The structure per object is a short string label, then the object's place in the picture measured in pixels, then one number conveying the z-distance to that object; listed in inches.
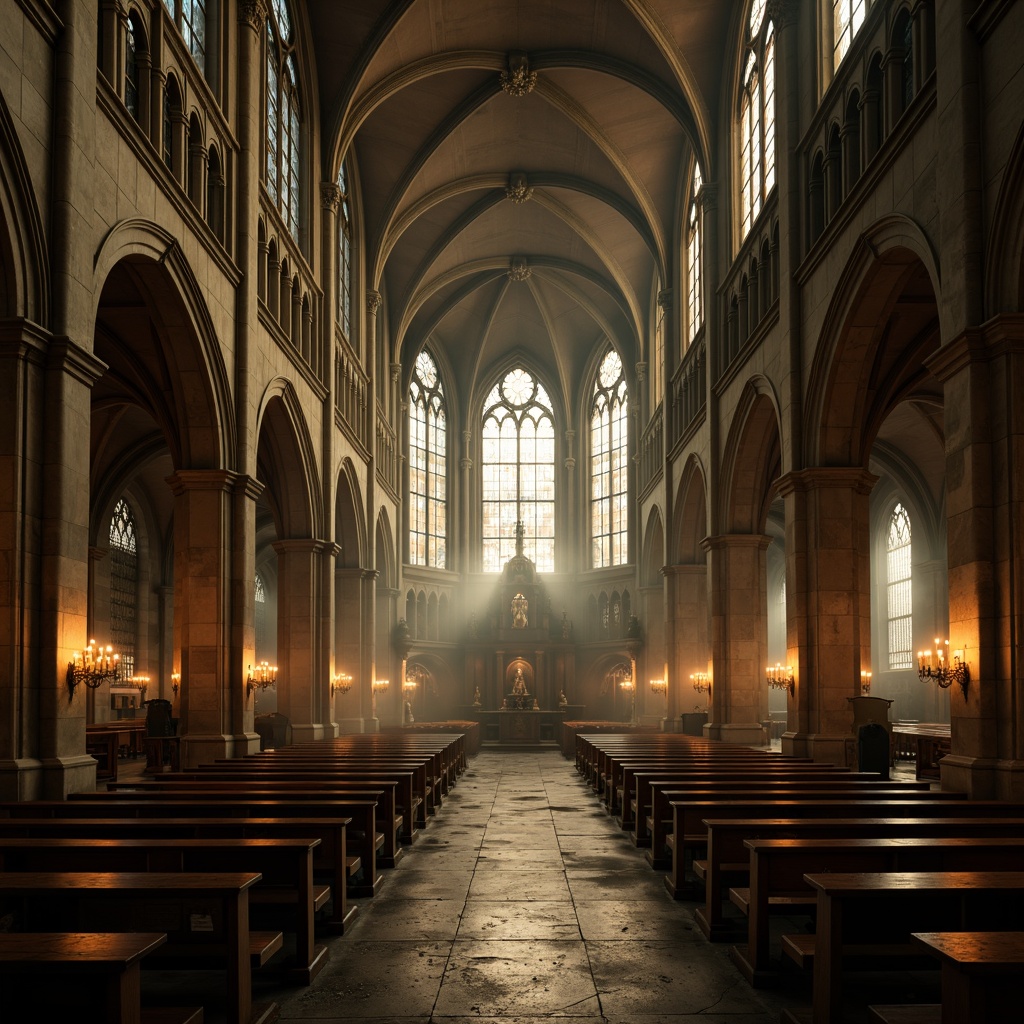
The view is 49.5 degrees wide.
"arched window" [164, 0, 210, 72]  637.3
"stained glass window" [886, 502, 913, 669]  1371.8
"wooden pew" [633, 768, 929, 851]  412.2
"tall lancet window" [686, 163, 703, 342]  1078.4
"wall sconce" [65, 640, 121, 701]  420.5
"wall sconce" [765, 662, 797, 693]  686.9
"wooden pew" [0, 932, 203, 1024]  154.3
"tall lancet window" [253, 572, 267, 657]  1835.6
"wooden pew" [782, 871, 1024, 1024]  206.4
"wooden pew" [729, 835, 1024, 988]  260.4
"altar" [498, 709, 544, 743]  1397.6
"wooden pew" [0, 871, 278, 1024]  205.8
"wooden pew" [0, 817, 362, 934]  299.6
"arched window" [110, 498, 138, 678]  1275.8
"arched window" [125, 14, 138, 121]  551.2
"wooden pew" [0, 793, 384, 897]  344.8
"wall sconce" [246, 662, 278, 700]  684.2
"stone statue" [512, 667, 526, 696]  1625.2
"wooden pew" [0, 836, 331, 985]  262.2
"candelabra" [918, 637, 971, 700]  434.6
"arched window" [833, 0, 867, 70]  637.3
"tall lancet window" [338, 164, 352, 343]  1127.6
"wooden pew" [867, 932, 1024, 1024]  150.6
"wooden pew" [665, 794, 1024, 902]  347.3
